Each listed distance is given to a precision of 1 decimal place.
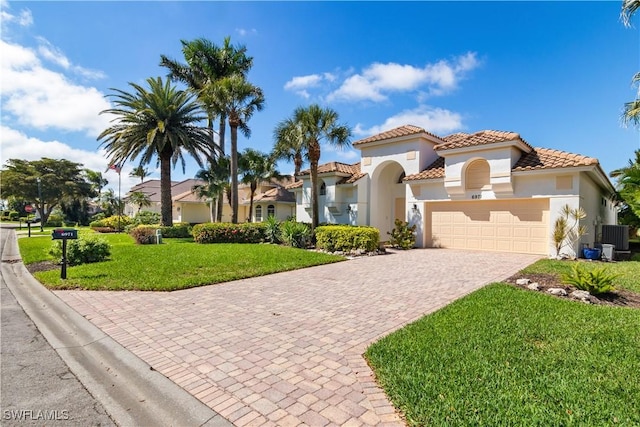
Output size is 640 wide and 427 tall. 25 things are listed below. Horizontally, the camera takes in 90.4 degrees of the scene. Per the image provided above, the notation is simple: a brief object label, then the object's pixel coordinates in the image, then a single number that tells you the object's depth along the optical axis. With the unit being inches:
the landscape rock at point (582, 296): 269.1
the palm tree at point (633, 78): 431.3
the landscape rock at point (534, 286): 303.7
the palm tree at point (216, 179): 1045.8
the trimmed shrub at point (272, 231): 747.4
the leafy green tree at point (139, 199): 1633.9
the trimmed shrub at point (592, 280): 276.4
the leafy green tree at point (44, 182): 1683.1
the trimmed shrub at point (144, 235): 776.3
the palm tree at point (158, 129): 924.6
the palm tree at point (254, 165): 1112.8
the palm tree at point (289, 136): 672.4
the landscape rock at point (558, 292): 283.3
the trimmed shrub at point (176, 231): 912.3
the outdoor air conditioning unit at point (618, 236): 689.7
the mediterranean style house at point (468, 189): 569.0
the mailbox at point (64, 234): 332.2
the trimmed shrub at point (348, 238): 608.4
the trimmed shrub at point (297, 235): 687.1
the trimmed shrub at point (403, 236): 698.2
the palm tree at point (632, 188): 490.1
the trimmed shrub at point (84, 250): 439.8
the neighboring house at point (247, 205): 1433.3
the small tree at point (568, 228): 531.8
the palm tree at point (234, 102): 809.5
